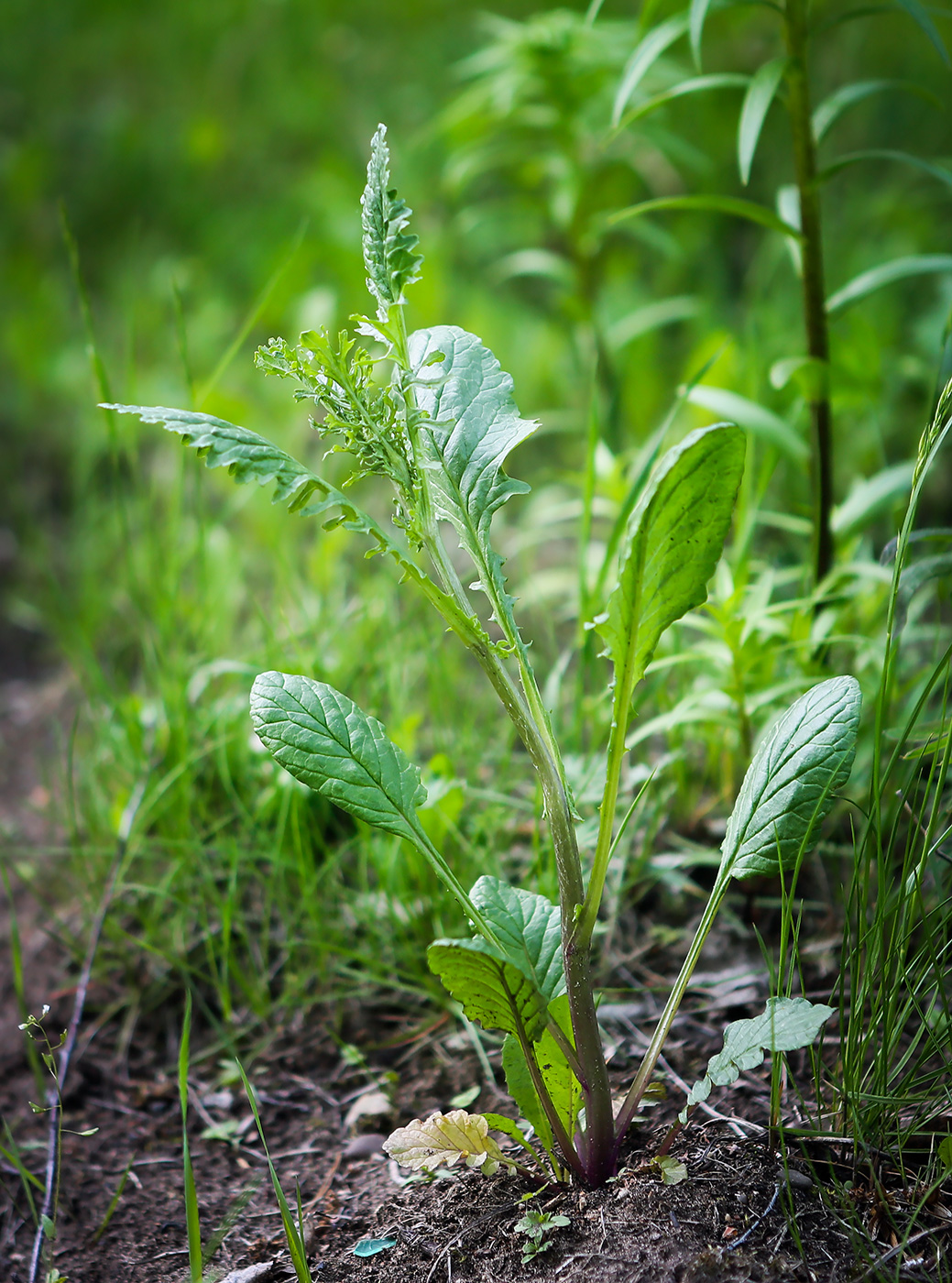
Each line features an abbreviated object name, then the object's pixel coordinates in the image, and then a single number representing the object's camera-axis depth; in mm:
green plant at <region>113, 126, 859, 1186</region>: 853
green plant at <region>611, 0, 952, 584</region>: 1304
